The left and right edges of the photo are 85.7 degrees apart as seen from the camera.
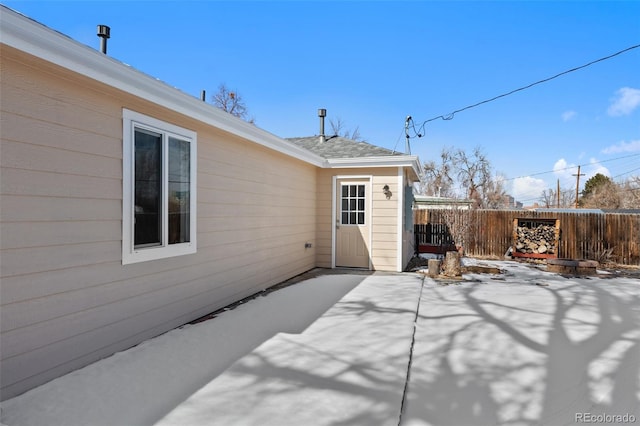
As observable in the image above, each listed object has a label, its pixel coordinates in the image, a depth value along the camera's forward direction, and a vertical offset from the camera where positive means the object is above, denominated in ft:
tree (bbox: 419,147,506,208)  89.15 +10.03
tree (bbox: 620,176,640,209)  77.22 +5.59
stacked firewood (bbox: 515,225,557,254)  30.04 -2.11
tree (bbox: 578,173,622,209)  81.05 +5.79
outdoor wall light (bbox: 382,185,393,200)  23.30 +1.50
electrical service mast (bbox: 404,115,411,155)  29.10 +6.92
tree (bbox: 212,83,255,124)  56.90 +18.50
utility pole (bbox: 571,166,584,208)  87.11 +9.98
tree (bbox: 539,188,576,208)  115.34 +6.35
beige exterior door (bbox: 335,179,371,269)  24.04 -0.66
